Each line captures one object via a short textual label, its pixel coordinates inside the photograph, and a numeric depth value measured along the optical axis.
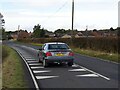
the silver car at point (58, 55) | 20.42
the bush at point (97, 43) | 38.18
